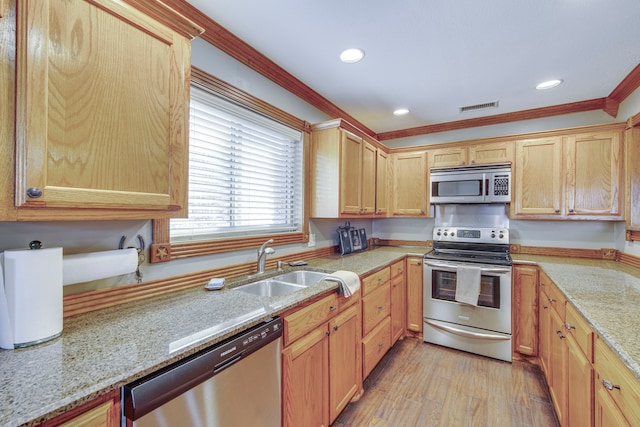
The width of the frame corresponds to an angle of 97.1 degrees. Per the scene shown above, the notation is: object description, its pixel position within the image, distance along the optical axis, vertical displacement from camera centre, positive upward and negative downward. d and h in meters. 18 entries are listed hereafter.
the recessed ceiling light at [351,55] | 1.99 +1.15
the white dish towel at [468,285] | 2.68 -0.67
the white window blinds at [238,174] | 1.76 +0.29
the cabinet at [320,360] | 1.41 -0.85
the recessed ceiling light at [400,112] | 3.09 +1.15
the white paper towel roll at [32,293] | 0.91 -0.27
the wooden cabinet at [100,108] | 0.87 +0.37
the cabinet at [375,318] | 2.21 -0.89
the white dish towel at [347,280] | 1.82 -0.44
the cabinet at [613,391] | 0.92 -0.63
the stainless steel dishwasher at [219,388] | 0.84 -0.62
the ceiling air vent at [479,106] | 2.89 +1.15
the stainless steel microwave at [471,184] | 3.03 +0.35
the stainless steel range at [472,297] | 2.65 -0.81
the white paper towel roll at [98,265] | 1.12 -0.22
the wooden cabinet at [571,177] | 2.61 +0.39
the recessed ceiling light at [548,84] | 2.41 +1.15
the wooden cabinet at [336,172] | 2.55 +0.39
